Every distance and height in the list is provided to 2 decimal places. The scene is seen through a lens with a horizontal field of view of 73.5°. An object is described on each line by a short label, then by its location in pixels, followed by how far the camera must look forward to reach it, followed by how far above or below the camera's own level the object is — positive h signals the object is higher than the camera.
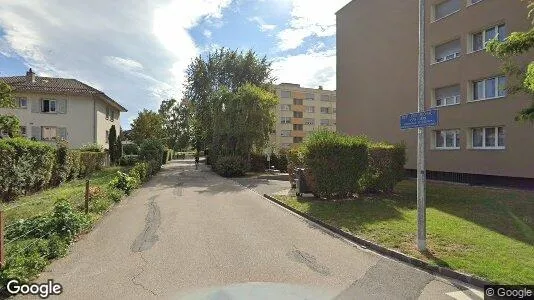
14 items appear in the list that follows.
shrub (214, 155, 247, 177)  27.20 -1.45
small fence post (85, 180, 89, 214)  10.27 -1.51
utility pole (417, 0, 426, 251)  7.12 -0.24
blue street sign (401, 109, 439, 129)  6.77 +0.52
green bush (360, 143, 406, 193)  14.92 -0.97
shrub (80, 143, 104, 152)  30.46 +0.08
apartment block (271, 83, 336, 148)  66.38 +6.87
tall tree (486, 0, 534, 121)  7.14 +2.18
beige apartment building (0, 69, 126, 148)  31.94 +3.42
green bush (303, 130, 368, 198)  13.61 -0.59
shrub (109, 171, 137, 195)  15.73 -1.57
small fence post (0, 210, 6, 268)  5.20 -1.43
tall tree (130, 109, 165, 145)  50.81 +3.17
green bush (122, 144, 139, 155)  46.84 -0.17
